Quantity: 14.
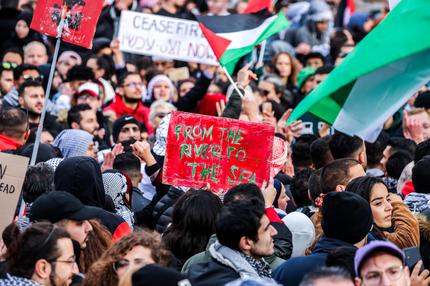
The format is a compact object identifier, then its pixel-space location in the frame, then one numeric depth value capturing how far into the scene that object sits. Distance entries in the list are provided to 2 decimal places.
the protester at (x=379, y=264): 10.95
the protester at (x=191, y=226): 13.17
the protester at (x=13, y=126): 18.82
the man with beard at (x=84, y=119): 22.12
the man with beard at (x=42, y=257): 11.01
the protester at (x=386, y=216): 14.10
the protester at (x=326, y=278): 10.06
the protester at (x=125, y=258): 11.24
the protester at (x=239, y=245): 11.84
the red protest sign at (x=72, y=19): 16.96
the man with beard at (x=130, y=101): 24.99
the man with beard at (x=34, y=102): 22.20
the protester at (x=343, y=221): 12.57
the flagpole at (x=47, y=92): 15.55
